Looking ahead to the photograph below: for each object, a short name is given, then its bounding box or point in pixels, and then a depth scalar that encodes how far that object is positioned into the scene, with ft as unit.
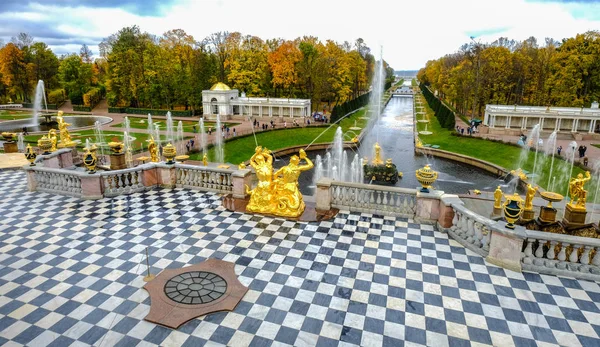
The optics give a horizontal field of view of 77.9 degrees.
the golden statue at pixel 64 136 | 72.78
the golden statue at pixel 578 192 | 40.72
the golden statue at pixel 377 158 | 104.82
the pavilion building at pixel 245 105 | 208.74
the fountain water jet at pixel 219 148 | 127.69
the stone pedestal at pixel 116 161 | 68.95
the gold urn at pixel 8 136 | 81.07
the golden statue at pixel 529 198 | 46.55
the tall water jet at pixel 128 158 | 90.82
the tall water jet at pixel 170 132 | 146.97
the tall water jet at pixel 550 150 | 103.77
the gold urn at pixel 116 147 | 64.96
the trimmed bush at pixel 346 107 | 198.90
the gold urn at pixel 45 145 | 64.67
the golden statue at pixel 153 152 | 59.33
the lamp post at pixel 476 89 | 191.99
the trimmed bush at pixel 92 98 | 259.17
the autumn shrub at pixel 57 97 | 262.08
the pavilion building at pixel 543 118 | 160.45
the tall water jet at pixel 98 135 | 144.71
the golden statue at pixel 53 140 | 67.72
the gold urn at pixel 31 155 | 53.93
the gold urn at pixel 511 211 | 33.73
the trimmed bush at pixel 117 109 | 237.25
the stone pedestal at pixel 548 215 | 46.21
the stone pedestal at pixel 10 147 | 84.12
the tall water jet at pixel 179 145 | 128.77
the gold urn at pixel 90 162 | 51.17
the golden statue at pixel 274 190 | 46.01
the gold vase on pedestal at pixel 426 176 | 42.96
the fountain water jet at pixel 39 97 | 245.10
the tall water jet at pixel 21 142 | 115.24
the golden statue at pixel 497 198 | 54.81
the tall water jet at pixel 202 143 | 130.03
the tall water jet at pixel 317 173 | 104.29
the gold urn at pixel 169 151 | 54.20
